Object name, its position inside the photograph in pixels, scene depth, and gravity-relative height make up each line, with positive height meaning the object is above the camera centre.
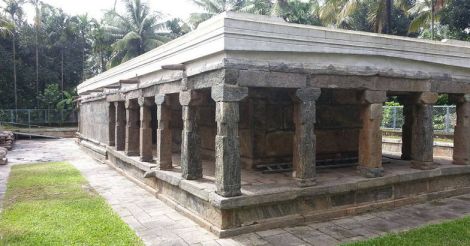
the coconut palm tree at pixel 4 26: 25.28 +6.01
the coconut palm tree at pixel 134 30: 28.89 +6.72
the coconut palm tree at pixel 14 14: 30.30 +8.55
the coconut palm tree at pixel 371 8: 18.47 +5.66
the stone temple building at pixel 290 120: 5.93 -0.11
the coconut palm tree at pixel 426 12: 18.85 +5.47
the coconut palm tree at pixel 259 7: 25.53 +7.42
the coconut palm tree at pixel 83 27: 34.34 +7.95
